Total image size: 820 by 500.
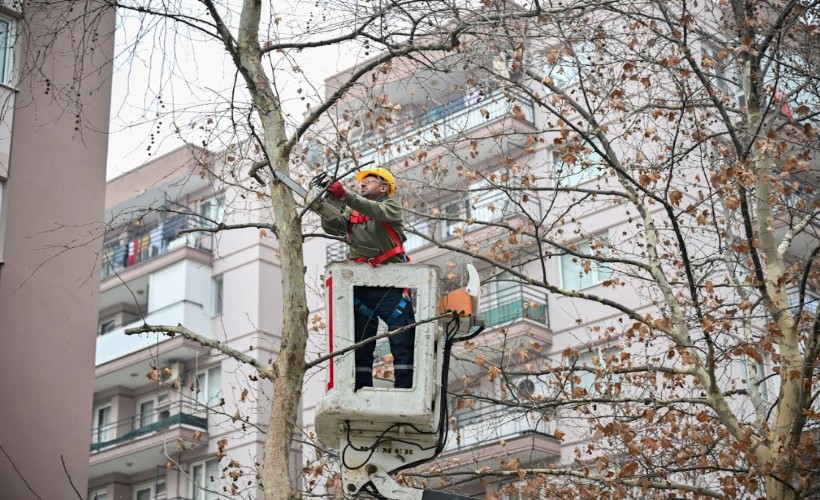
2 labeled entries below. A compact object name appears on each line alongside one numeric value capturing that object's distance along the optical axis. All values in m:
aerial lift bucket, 8.48
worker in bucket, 8.66
